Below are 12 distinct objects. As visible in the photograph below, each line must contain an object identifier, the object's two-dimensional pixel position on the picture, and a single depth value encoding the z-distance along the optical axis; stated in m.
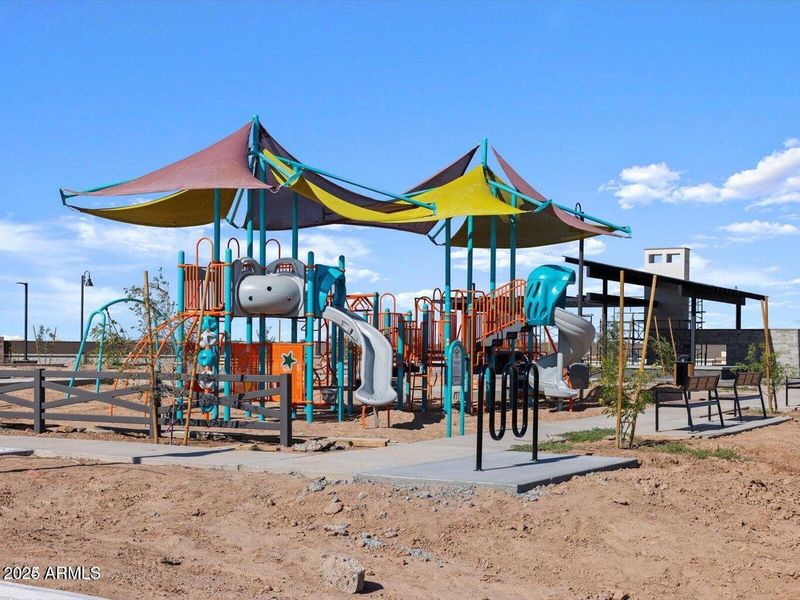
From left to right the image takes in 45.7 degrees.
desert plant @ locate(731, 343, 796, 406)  21.94
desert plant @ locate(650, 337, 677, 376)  20.58
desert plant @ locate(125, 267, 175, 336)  16.66
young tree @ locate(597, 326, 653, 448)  13.70
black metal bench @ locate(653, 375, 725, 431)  16.31
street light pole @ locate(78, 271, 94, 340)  45.56
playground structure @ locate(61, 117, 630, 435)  19.27
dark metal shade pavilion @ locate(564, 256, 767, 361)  39.28
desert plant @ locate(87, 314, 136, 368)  16.67
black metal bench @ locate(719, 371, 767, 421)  20.24
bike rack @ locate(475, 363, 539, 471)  10.59
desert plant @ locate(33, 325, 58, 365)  49.69
